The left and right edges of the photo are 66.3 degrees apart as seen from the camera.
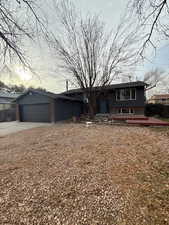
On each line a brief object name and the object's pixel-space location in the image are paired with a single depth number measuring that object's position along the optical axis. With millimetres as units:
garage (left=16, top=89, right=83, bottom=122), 14836
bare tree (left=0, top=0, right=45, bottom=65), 3094
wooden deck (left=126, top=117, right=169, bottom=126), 9797
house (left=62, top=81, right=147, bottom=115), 15812
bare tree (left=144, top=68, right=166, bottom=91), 26531
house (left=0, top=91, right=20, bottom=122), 19503
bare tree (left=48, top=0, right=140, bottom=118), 11797
